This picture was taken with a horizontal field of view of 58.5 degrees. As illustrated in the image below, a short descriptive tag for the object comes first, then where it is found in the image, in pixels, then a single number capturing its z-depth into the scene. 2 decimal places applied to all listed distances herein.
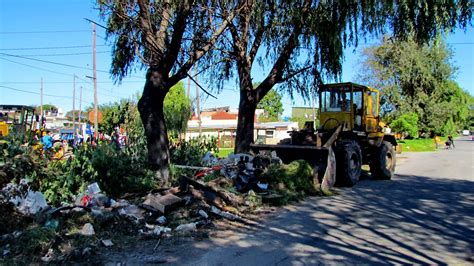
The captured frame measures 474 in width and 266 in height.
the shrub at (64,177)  7.61
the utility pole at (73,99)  66.41
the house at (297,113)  110.06
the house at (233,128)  60.37
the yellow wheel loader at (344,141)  11.85
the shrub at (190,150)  12.41
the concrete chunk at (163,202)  7.13
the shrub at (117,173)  8.85
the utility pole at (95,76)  31.22
